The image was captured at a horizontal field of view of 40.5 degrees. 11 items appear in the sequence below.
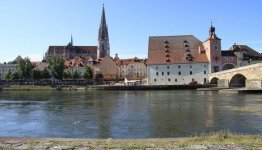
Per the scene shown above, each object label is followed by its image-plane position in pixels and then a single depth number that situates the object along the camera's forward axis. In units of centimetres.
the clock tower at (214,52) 10131
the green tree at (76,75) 15296
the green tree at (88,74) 14375
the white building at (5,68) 19025
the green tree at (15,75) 13762
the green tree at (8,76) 14438
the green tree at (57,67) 13088
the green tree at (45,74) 14192
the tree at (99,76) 15350
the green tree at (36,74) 13827
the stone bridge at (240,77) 6042
